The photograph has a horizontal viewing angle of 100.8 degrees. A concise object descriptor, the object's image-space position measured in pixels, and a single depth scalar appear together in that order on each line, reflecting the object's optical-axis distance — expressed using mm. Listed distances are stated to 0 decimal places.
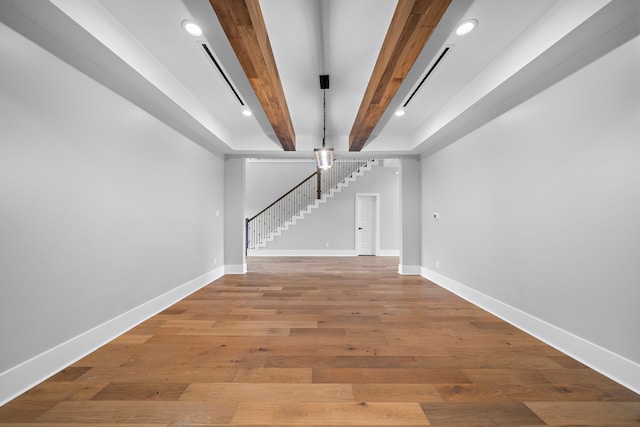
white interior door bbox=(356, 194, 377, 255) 9062
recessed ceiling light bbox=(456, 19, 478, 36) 2238
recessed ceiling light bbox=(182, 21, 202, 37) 2259
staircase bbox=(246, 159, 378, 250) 9086
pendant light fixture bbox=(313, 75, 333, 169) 3985
